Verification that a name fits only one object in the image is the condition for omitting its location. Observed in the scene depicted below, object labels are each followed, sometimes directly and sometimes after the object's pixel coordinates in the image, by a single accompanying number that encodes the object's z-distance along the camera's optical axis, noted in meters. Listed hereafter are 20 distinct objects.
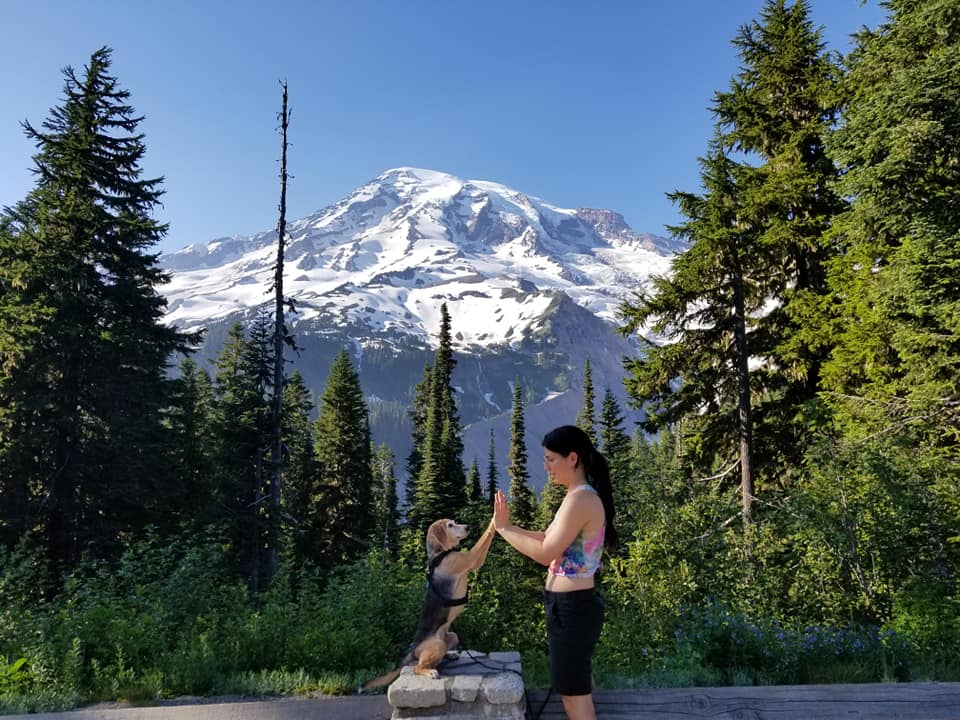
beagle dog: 3.67
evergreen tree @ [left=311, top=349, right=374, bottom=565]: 35.81
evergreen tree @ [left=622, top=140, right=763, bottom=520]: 15.09
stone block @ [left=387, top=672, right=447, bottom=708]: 3.38
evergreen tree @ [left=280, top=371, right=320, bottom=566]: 34.78
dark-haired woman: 3.27
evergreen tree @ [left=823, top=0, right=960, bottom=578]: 9.44
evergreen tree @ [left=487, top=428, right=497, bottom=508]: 59.53
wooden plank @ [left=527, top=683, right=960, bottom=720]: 3.58
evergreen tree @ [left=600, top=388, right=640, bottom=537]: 35.81
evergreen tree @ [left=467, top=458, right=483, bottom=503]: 53.44
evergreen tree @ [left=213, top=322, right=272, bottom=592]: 22.28
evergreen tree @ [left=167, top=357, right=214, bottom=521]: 19.46
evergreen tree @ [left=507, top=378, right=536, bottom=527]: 54.84
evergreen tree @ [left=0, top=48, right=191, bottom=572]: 16.81
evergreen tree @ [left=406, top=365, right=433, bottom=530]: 53.96
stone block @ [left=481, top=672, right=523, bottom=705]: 3.35
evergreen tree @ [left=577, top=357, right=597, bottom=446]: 59.44
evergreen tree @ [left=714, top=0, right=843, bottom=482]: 14.74
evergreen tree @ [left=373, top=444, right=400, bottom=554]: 45.97
